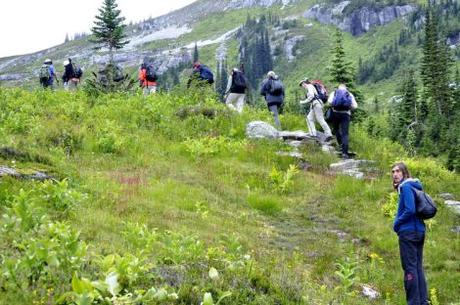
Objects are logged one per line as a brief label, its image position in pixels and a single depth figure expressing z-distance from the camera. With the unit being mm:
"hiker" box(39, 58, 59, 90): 27020
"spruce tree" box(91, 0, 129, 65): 51812
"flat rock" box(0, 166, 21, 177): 9305
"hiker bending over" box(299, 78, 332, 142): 18250
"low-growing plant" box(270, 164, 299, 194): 13993
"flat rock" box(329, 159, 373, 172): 16344
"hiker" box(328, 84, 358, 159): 17031
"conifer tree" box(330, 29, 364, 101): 39281
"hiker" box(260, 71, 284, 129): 19225
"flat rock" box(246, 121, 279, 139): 18562
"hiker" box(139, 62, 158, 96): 24692
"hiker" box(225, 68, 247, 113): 20766
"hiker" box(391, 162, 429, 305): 8055
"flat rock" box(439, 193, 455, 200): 13773
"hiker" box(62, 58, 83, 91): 27562
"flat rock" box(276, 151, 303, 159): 17023
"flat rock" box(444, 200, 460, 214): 12817
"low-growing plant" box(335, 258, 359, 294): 8070
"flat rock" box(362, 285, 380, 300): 8638
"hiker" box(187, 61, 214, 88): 22641
